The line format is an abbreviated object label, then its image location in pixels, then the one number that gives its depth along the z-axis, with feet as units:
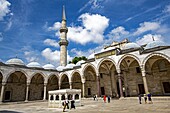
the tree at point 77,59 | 123.24
